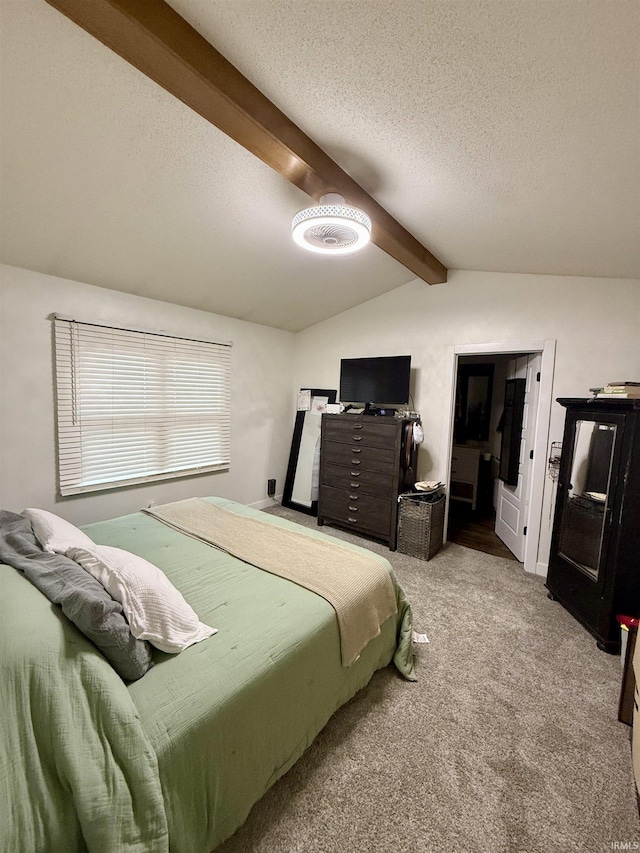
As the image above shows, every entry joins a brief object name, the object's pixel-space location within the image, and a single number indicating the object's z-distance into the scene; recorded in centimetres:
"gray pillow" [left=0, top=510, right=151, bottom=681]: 105
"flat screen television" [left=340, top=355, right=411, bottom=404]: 362
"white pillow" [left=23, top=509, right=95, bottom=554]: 146
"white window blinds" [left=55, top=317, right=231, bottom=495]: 284
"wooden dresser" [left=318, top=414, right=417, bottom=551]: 337
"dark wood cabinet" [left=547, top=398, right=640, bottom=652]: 204
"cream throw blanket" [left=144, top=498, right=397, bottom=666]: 160
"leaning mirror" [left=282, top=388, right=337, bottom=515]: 434
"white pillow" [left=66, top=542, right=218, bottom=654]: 120
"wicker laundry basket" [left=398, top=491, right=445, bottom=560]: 319
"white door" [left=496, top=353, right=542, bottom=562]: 314
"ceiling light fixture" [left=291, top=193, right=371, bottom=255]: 170
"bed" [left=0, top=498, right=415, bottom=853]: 80
